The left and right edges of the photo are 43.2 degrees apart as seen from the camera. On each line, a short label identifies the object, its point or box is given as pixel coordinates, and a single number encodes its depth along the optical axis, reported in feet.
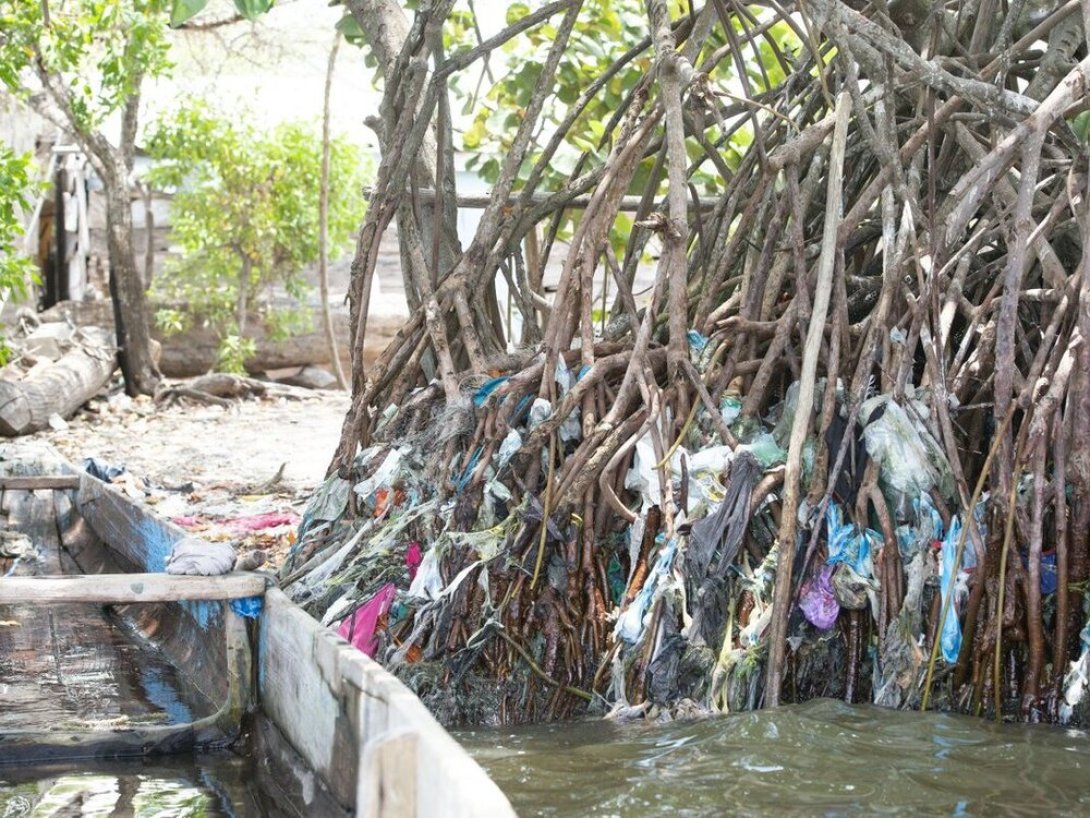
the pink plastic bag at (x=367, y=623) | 14.15
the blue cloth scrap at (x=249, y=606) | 12.63
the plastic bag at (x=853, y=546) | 13.05
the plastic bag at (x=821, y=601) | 13.04
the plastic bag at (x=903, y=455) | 13.33
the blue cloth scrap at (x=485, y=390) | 15.65
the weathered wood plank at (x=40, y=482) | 25.52
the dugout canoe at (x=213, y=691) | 7.73
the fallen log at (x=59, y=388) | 37.63
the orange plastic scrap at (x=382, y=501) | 16.25
